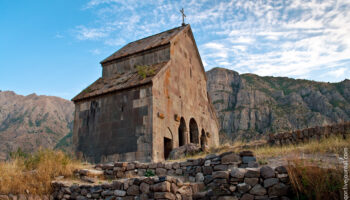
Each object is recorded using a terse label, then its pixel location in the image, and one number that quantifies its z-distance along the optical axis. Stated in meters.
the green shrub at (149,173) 7.96
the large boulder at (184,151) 10.02
